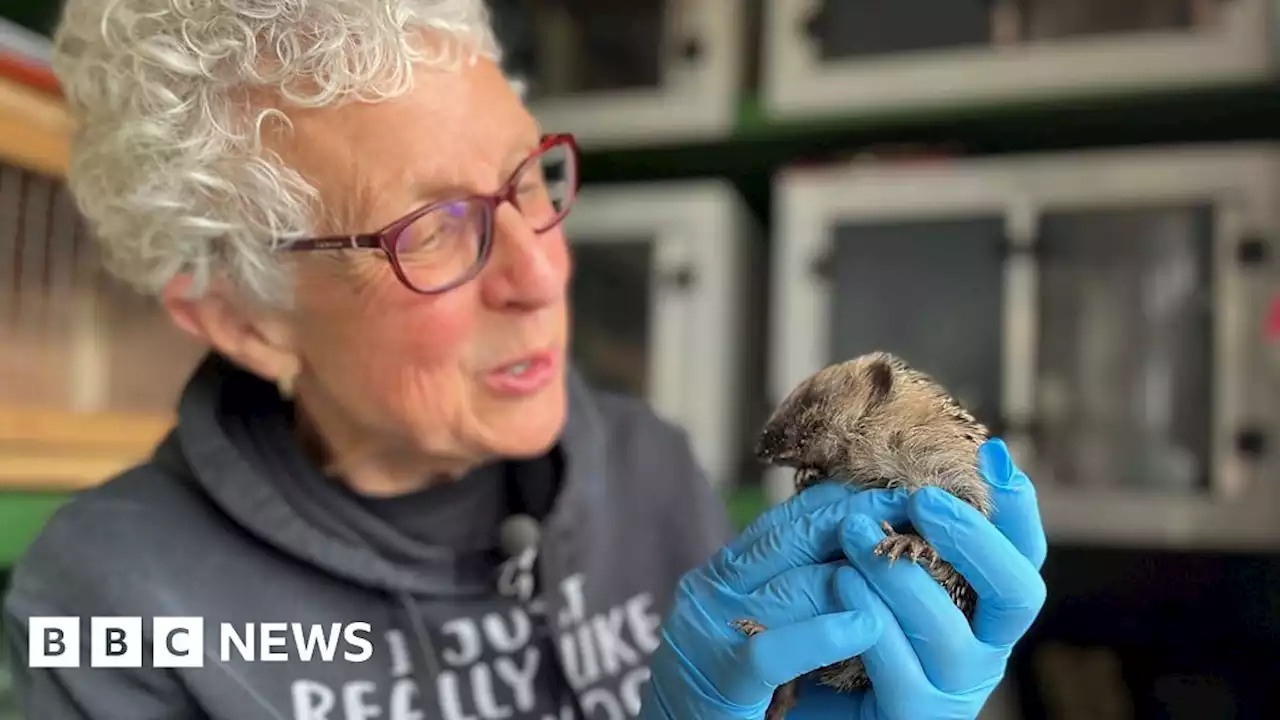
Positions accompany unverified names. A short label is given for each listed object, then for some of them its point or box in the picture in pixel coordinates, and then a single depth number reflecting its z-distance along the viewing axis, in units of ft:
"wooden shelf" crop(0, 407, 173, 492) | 3.52
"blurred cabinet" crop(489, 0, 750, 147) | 4.80
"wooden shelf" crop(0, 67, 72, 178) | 3.52
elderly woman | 2.02
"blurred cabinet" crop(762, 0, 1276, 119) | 4.07
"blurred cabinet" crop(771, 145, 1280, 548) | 3.99
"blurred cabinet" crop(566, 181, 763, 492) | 4.78
